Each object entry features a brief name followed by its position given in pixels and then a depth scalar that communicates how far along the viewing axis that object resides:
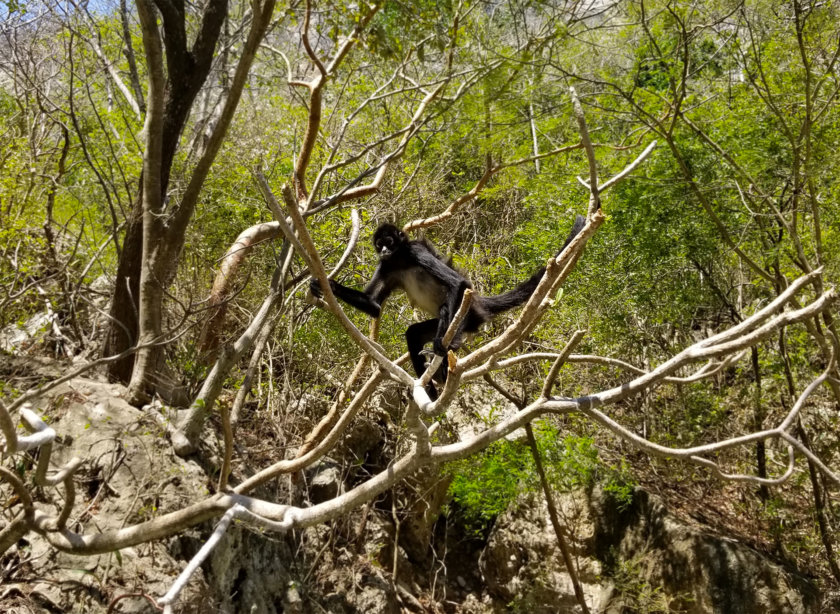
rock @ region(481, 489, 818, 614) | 7.16
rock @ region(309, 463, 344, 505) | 7.40
